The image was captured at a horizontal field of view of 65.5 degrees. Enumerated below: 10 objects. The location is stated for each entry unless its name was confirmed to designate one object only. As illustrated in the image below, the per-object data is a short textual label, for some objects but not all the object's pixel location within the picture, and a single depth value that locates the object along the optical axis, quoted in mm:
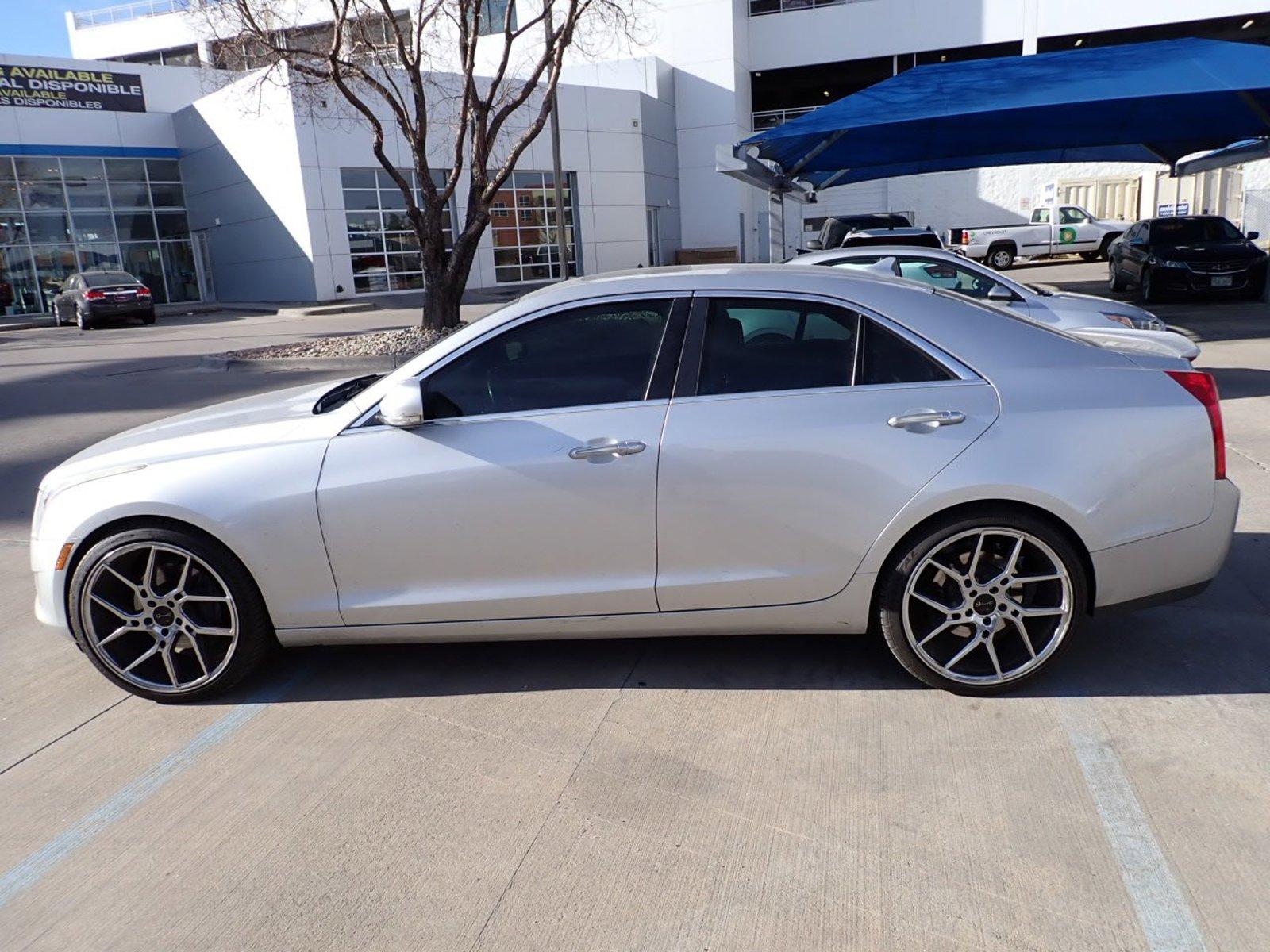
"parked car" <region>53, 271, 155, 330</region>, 25734
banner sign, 31141
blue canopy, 14461
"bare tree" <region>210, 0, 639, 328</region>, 14664
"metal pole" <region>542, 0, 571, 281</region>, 19688
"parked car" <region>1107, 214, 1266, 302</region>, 18594
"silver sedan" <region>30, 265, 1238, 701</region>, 3684
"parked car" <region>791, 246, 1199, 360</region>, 9094
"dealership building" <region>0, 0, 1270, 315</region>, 30531
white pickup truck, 31953
